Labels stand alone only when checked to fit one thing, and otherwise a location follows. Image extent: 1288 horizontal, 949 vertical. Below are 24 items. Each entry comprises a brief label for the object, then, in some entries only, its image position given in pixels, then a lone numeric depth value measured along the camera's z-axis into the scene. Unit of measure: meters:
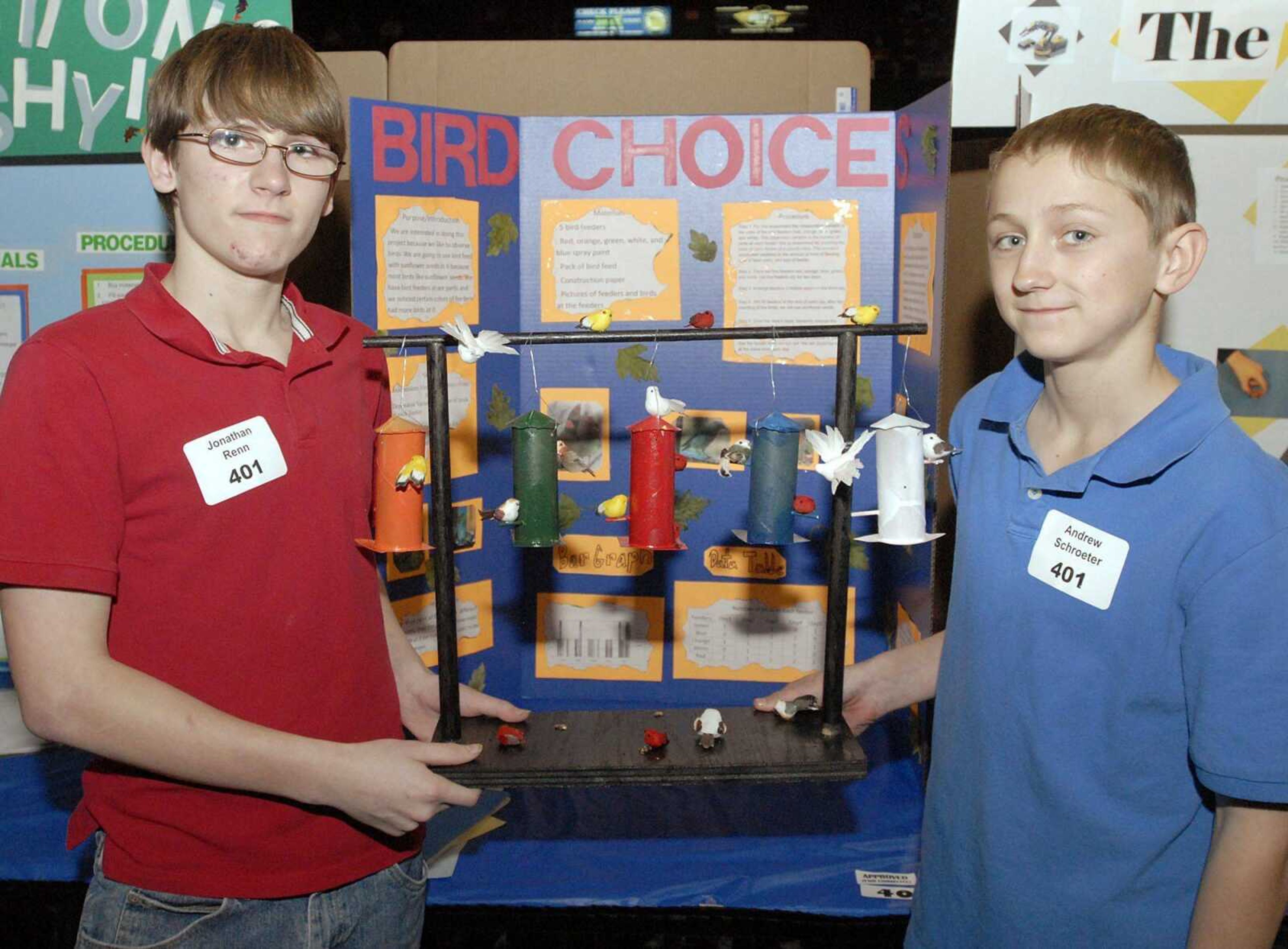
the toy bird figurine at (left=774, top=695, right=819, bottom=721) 1.37
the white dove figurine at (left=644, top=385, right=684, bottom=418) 1.24
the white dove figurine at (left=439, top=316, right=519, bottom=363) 1.20
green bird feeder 1.25
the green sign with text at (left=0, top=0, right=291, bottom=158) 1.86
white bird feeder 1.18
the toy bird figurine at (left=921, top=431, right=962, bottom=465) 1.18
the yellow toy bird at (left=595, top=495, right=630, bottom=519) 1.27
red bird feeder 1.25
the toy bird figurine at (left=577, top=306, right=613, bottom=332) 1.28
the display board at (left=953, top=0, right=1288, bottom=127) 1.61
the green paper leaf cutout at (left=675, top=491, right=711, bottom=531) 2.03
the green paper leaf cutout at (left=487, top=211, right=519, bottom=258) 1.94
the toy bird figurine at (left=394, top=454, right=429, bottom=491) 1.20
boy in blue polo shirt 0.96
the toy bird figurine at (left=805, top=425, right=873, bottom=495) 1.17
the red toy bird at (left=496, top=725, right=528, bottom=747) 1.30
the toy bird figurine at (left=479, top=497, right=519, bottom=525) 1.21
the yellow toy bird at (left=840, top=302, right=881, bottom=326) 1.25
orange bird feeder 1.22
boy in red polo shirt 1.04
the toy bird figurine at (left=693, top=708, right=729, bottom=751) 1.30
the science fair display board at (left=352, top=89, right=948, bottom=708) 1.91
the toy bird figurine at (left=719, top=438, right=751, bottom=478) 1.25
